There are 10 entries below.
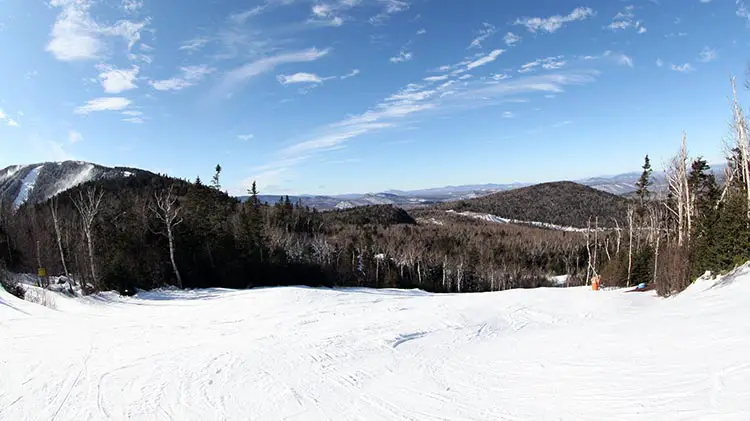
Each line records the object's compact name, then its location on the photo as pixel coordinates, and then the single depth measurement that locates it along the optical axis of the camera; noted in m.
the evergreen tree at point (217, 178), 53.74
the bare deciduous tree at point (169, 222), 28.52
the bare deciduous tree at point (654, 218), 37.25
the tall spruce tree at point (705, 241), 16.66
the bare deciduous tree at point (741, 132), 22.27
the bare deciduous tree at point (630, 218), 30.52
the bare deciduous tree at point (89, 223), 23.84
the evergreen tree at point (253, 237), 40.31
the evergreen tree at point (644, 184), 41.81
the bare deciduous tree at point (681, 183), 26.50
